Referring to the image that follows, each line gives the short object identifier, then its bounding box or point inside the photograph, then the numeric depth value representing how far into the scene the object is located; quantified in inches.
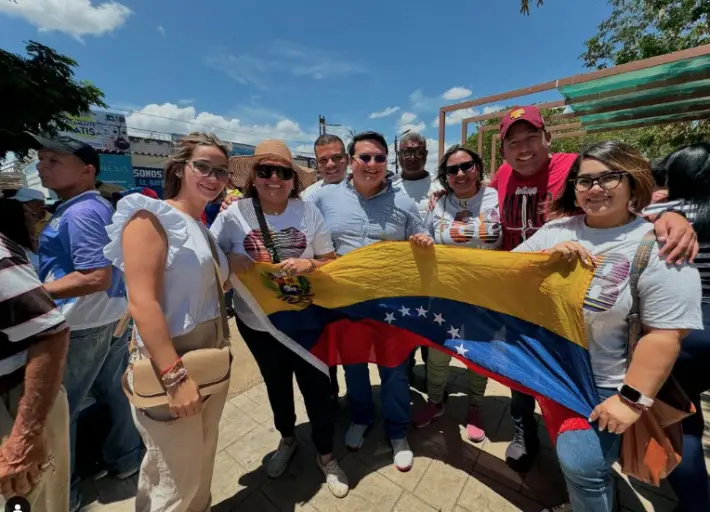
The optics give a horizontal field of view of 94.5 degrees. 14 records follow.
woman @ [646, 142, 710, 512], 71.1
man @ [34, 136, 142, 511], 77.2
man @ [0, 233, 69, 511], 47.2
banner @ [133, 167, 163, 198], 995.1
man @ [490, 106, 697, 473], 88.3
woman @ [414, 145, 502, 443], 95.7
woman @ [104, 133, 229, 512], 56.4
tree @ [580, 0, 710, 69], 307.0
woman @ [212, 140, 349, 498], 85.2
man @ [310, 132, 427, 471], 94.0
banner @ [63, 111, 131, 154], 1104.8
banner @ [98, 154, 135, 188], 882.1
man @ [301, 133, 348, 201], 131.0
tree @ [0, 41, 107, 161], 341.1
